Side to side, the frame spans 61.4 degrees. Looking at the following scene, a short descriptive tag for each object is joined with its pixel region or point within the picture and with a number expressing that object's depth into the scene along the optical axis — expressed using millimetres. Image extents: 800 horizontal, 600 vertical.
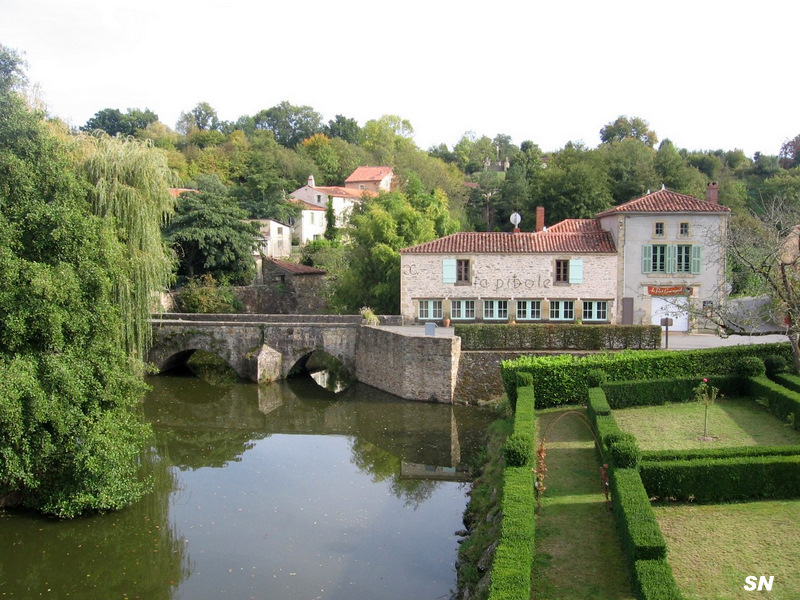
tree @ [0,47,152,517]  14414
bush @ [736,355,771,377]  20578
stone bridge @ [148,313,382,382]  29906
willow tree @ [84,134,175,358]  23172
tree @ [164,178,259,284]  39312
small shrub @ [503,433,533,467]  12914
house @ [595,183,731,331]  29938
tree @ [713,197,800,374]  20078
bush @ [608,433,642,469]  12219
